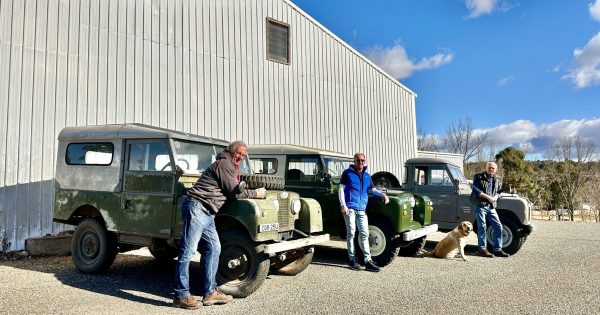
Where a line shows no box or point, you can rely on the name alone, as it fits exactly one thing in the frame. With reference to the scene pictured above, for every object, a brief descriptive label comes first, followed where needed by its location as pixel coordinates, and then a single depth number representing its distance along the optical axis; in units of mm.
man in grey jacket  4730
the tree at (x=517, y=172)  26828
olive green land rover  5230
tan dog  7969
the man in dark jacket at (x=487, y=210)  8328
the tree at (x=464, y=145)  38656
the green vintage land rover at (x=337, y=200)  7250
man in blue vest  6891
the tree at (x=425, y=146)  42844
